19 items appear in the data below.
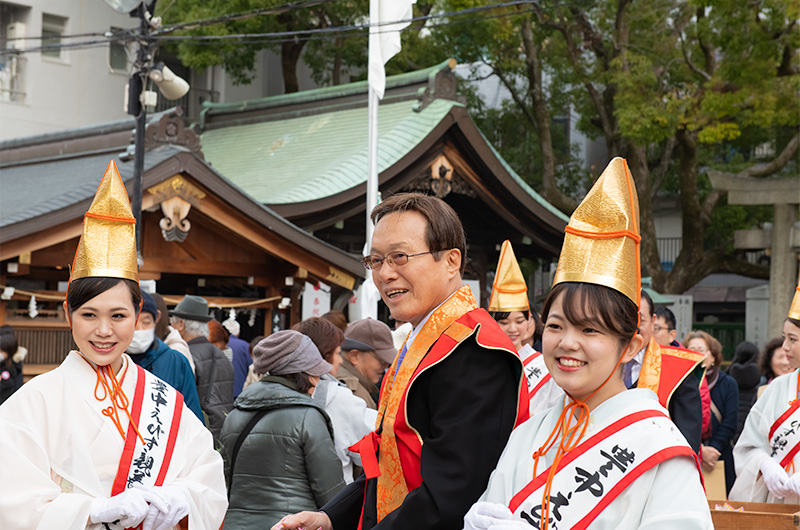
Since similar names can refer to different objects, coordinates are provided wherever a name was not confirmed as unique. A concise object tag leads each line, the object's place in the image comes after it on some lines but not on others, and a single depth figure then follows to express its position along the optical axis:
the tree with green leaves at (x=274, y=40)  17.52
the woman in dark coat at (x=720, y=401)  7.34
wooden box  3.17
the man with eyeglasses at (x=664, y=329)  5.85
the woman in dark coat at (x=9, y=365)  7.84
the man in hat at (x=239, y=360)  8.88
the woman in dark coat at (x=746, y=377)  8.52
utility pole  8.63
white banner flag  10.11
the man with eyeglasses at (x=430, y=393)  2.48
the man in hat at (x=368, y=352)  5.81
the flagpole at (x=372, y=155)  10.03
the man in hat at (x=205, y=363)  6.70
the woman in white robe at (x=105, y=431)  2.89
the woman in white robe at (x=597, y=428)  2.21
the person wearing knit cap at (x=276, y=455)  3.94
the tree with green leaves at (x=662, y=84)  15.30
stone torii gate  16.55
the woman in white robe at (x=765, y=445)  4.37
